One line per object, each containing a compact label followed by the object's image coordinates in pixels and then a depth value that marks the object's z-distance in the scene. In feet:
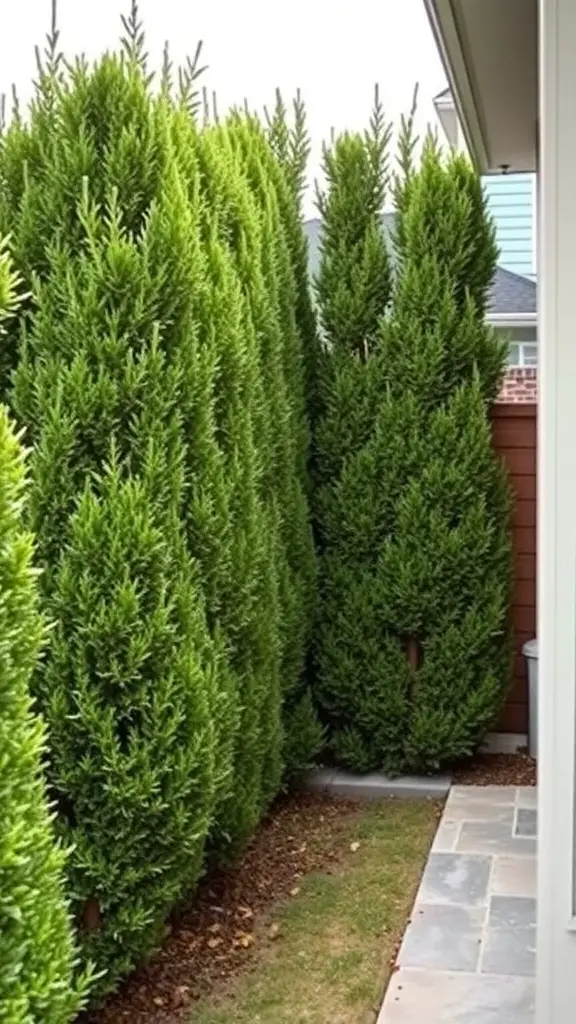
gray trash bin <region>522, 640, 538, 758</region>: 15.87
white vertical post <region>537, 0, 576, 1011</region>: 6.49
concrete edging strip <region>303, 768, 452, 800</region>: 15.07
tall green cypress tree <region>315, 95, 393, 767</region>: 15.16
